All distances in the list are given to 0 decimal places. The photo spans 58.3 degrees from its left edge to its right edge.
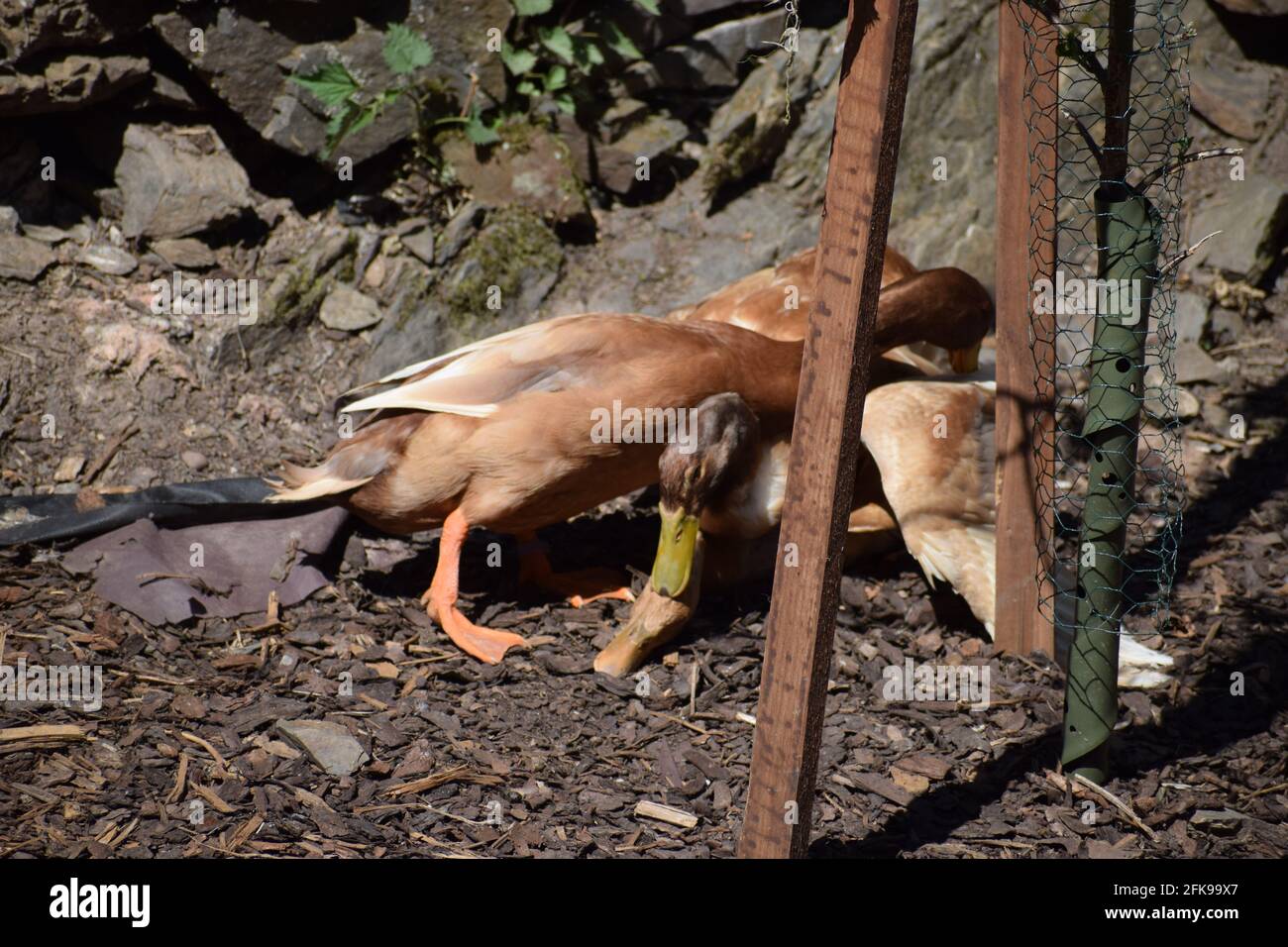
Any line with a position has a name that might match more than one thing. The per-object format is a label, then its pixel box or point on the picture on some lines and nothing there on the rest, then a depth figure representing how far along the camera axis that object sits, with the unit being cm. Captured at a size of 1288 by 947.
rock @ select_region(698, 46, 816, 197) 639
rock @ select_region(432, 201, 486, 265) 589
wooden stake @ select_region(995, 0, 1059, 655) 383
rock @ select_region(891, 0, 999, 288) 624
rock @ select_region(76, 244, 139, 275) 558
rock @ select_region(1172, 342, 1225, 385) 578
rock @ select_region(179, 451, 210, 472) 518
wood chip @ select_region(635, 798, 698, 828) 339
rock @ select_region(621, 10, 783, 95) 642
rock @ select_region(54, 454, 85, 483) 498
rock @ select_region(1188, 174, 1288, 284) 618
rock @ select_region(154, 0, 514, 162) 575
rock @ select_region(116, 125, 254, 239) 571
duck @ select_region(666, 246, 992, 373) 484
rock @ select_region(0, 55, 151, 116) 534
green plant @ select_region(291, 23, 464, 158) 577
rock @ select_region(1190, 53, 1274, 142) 655
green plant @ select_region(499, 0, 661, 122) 612
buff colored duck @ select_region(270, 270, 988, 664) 427
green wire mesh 311
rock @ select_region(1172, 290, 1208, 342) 601
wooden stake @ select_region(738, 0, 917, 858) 248
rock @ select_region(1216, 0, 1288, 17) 652
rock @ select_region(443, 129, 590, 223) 608
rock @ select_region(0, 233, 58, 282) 537
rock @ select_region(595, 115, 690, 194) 636
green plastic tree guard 309
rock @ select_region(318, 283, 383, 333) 580
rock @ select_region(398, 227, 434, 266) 590
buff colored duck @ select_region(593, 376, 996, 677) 418
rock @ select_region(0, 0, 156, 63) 525
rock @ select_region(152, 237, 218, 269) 570
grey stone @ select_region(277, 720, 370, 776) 357
